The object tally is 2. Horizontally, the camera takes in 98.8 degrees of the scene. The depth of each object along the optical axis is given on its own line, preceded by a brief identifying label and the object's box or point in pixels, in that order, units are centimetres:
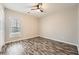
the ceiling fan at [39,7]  260
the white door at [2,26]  257
